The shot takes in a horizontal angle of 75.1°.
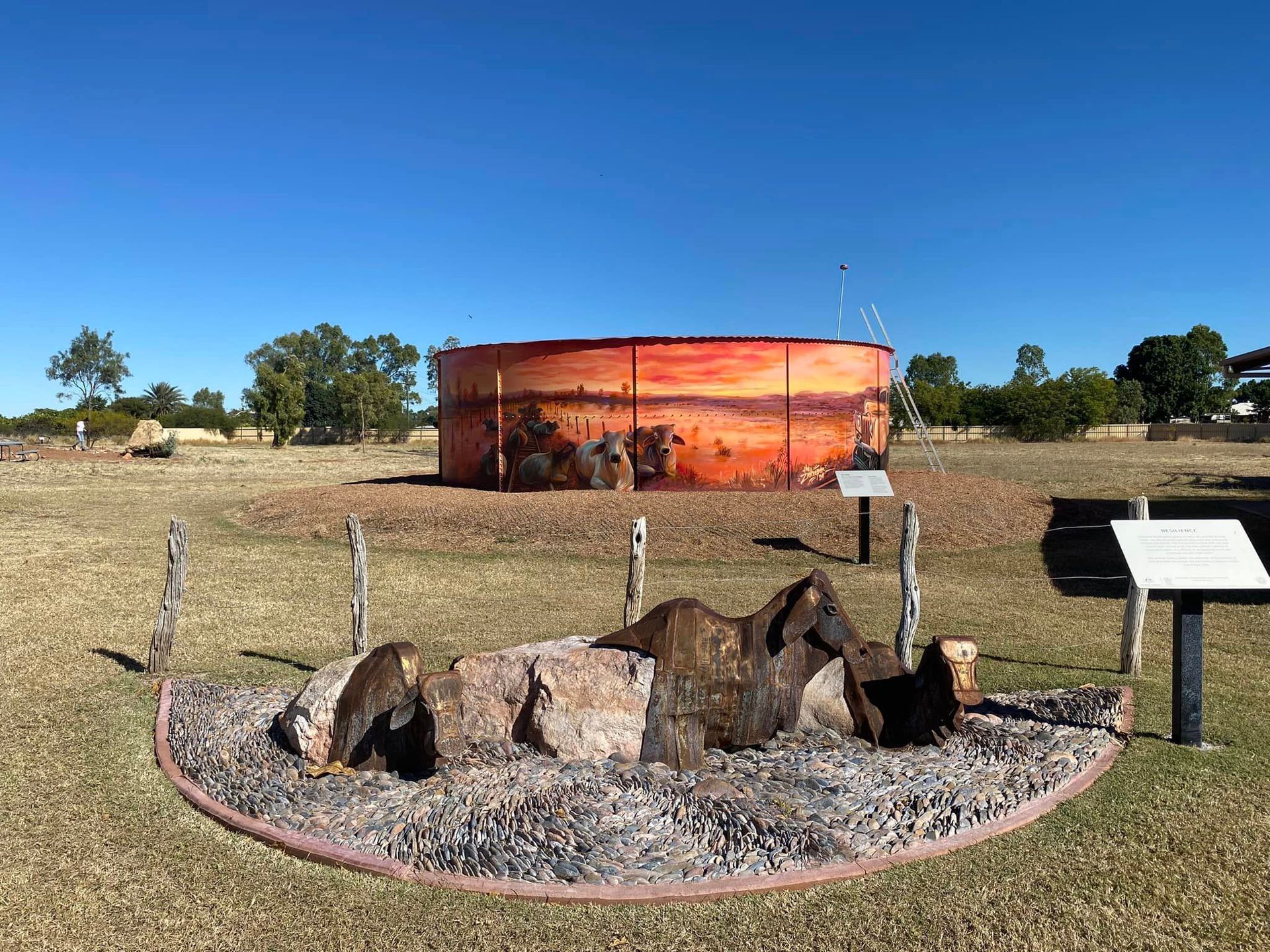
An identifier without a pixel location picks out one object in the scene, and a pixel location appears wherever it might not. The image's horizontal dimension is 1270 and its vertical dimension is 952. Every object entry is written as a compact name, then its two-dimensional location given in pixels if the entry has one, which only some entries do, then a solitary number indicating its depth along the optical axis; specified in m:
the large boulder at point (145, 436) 41.22
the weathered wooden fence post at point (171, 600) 8.14
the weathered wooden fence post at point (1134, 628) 7.70
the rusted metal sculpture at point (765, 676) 5.43
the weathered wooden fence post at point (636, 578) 8.73
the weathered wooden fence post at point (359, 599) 8.12
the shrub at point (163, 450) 41.38
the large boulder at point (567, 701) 5.45
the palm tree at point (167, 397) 86.16
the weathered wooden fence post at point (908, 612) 7.66
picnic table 38.28
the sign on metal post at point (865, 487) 13.72
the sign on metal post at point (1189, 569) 5.73
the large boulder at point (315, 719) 5.70
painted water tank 19.44
